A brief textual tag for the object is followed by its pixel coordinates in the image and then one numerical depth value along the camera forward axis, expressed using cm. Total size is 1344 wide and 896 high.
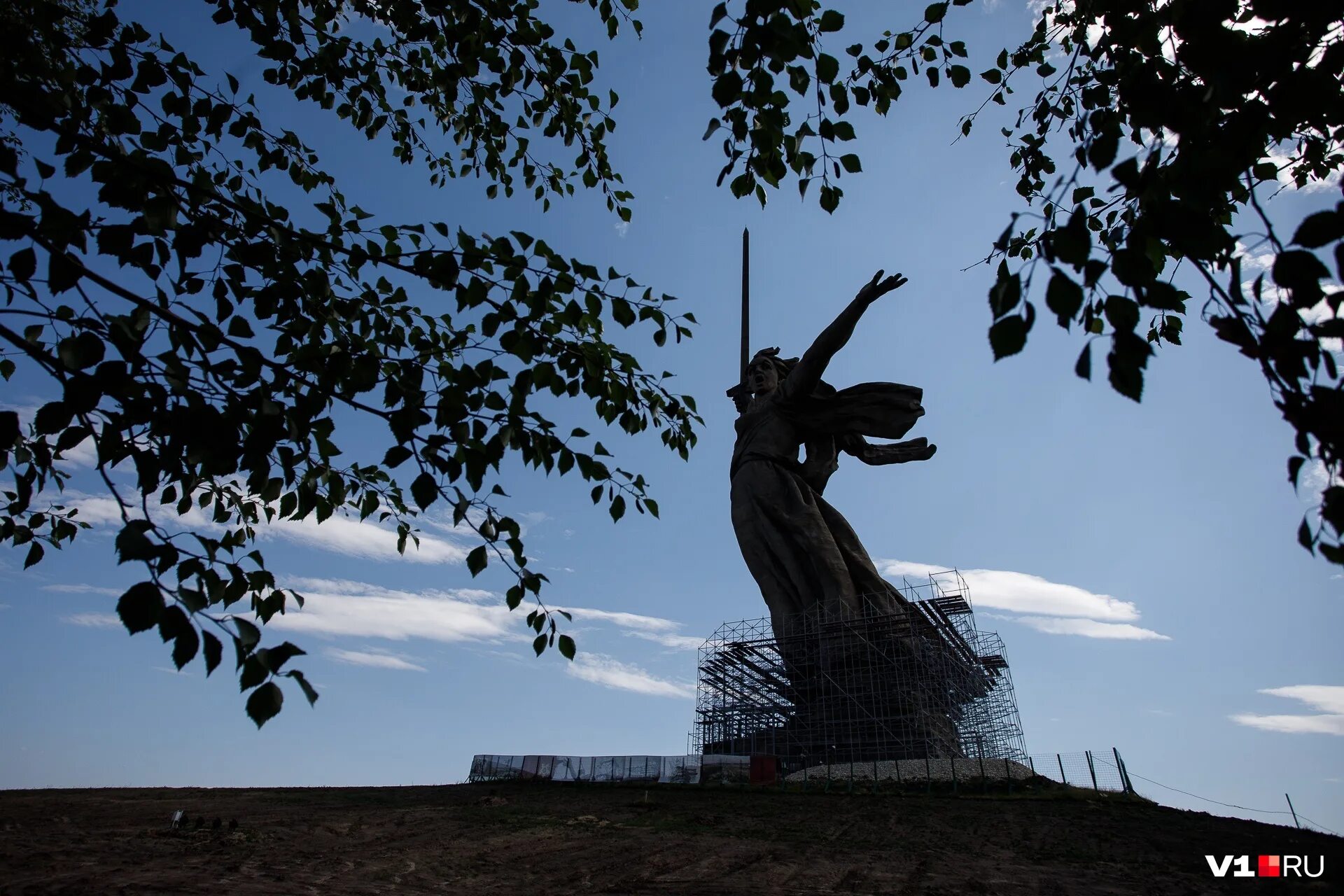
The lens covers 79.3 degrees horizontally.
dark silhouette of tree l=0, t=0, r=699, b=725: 252
